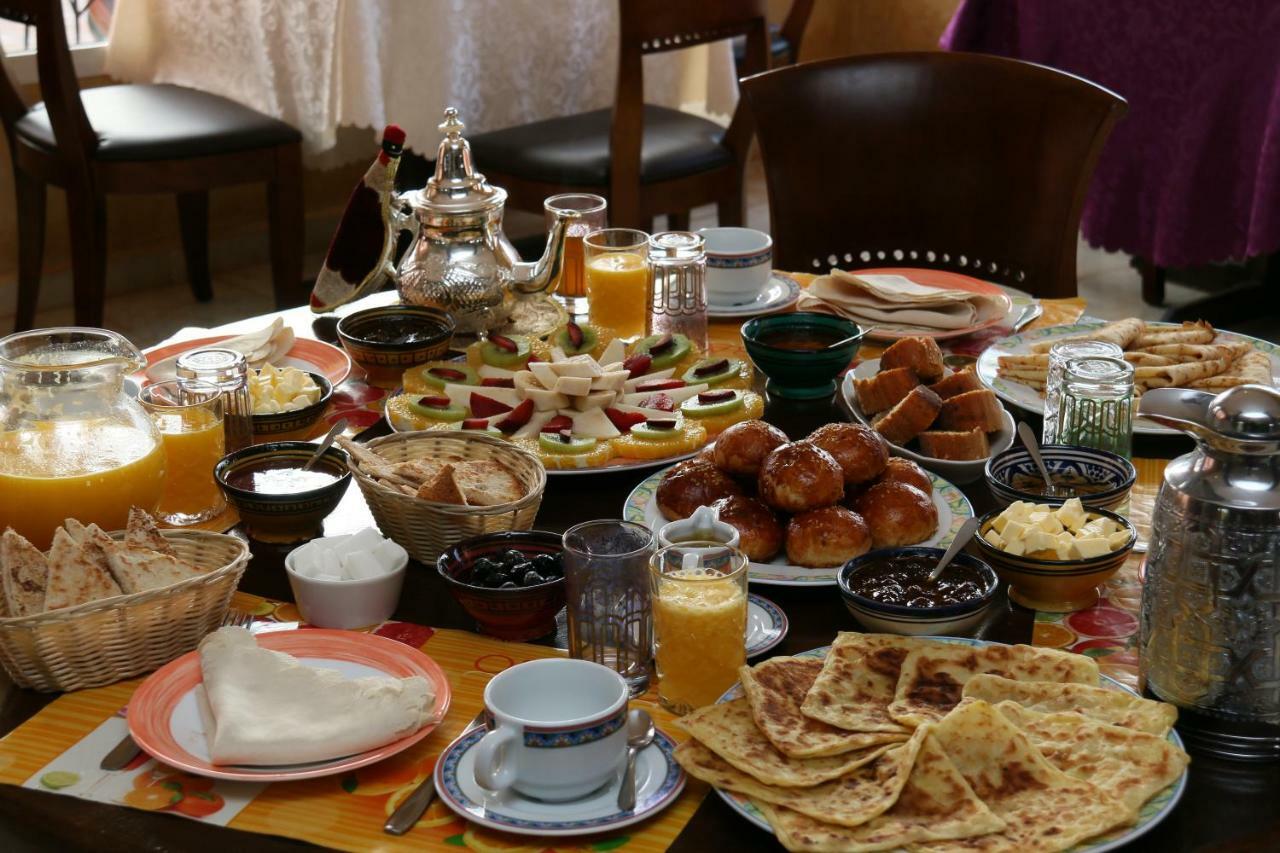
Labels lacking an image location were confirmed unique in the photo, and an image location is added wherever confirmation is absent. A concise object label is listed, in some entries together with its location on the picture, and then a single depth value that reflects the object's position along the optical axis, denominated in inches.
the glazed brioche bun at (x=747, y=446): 57.2
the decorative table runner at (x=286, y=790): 40.3
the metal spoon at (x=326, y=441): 60.7
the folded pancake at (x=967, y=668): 44.7
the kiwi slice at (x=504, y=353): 74.9
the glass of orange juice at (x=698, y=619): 46.0
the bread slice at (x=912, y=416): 64.6
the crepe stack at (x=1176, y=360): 71.7
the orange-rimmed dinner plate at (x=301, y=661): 42.6
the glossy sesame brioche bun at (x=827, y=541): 53.6
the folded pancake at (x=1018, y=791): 38.3
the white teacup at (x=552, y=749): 40.0
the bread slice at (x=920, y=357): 69.7
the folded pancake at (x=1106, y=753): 40.1
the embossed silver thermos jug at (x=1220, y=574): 41.9
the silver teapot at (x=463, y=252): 78.7
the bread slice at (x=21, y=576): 48.1
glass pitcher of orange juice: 55.8
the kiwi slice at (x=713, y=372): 72.4
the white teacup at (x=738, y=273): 85.3
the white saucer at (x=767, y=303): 84.8
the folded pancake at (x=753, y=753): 40.4
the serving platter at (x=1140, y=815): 38.3
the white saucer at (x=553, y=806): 39.9
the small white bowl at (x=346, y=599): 51.5
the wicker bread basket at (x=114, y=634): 46.8
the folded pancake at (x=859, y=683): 42.7
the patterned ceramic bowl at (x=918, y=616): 48.5
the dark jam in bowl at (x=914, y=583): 49.9
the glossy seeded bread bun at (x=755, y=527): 54.1
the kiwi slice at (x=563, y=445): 63.6
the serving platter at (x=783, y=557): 52.9
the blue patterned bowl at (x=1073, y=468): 57.6
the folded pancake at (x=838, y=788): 39.0
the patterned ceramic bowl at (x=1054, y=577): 51.1
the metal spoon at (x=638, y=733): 42.6
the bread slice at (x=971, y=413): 65.6
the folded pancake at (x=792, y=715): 41.3
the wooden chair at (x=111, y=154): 146.4
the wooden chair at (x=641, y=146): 139.6
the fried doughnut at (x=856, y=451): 56.7
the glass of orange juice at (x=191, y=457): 61.1
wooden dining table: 40.1
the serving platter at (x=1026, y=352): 69.3
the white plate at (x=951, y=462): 62.7
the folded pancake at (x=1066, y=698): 43.7
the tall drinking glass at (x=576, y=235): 88.8
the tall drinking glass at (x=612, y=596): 48.0
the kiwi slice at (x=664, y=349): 74.9
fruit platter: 64.4
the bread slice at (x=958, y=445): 63.3
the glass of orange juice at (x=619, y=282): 81.0
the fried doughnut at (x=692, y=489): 57.3
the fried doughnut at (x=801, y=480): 54.5
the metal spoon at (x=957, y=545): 50.5
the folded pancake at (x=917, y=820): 38.2
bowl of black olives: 50.2
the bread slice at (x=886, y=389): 68.1
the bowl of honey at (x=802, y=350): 71.6
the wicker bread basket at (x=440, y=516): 54.9
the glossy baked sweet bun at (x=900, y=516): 54.8
